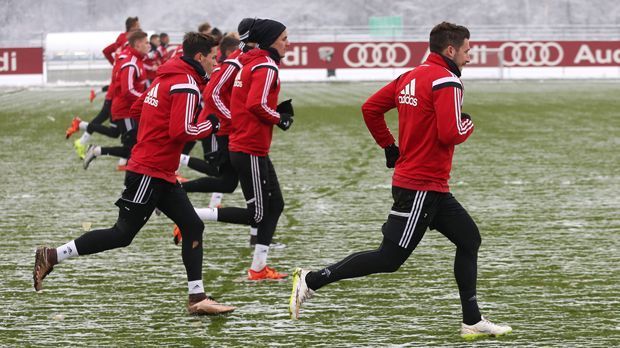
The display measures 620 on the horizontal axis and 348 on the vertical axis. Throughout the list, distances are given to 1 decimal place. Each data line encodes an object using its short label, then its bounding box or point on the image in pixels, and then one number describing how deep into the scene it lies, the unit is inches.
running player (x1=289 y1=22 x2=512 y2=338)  490.0
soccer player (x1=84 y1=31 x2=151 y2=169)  1048.2
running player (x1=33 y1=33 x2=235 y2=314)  560.4
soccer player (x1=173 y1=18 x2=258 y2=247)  681.6
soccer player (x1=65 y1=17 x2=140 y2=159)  1228.5
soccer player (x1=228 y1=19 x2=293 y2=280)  640.4
